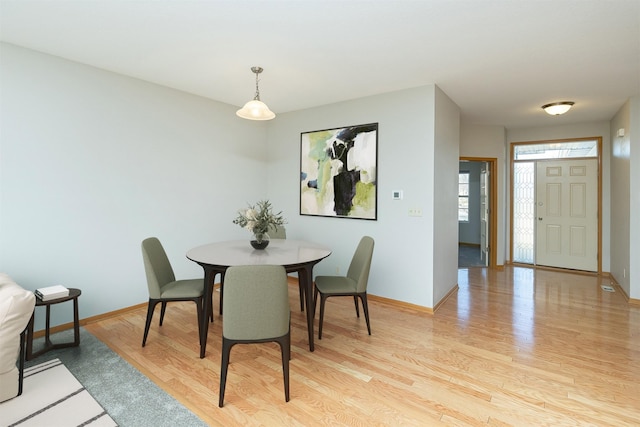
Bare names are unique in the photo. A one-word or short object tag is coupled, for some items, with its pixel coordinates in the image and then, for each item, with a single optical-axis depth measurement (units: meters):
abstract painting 4.11
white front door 5.58
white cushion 1.98
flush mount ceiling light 4.25
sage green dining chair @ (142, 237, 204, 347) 2.72
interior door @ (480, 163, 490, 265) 6.11
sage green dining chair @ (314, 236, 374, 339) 2.96
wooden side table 2.56
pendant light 2.96
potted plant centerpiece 3.03
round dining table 2.52
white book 2.62
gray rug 1.92
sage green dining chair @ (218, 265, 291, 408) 2.00
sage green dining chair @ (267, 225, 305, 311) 4.21
